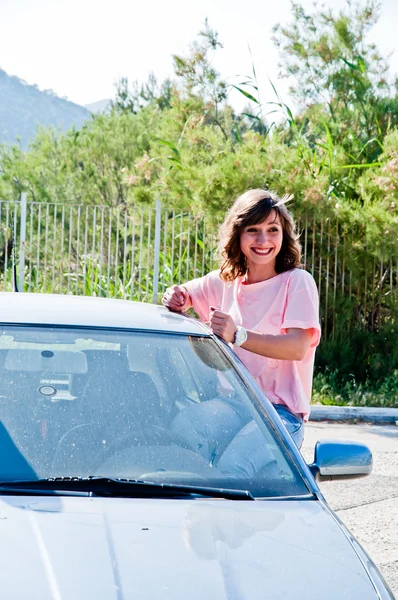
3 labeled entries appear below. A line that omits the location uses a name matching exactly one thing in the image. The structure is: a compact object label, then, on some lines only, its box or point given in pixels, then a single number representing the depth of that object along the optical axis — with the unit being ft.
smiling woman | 12.48
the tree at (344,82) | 41.98
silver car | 7.27
